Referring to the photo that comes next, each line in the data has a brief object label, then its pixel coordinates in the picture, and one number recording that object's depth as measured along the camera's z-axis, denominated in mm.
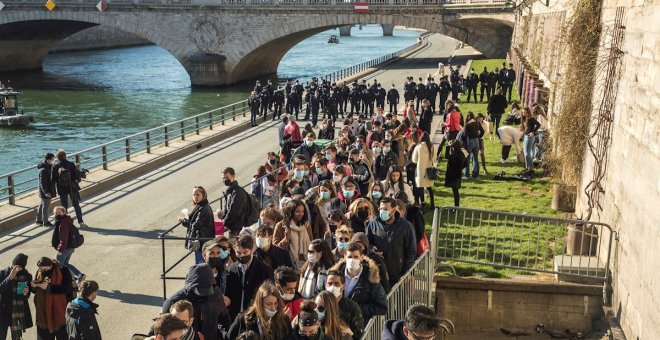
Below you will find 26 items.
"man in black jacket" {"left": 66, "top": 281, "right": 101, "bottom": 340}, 7445
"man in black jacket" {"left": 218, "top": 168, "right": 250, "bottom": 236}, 11516
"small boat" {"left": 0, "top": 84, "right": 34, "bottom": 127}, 38375
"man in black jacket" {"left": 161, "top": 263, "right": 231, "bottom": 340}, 6844
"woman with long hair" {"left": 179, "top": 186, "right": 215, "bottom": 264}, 10797
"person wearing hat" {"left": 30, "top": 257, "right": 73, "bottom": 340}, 8672
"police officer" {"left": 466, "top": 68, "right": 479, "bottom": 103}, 30694
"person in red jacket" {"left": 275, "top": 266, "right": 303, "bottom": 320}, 6625
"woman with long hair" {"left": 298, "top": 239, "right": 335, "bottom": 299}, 7277
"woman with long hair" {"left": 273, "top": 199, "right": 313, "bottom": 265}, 9133
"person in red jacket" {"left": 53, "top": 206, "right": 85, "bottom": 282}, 11430
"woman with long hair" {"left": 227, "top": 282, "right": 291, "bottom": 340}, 6113
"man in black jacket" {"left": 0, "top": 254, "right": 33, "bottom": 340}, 8633
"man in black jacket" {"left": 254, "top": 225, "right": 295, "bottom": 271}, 8180
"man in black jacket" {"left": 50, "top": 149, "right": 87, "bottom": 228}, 14823
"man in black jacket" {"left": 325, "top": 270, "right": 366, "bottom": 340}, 6559
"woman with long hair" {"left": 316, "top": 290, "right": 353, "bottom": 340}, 6031
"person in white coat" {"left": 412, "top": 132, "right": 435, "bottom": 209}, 13648
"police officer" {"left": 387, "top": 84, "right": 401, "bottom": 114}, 29234
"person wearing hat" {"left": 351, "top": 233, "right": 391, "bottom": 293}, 7508
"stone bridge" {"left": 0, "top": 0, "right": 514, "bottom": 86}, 53219
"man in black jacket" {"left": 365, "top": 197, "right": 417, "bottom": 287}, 8805
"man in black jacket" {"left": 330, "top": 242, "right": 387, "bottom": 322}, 7164
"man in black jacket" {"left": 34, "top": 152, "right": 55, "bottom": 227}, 14961
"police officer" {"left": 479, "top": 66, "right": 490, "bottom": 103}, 29953
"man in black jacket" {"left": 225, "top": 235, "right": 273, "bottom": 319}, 7496
